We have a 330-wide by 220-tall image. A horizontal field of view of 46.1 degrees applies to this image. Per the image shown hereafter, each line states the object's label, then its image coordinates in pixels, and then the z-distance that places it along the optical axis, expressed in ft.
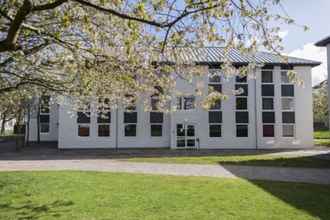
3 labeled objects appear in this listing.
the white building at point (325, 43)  81.61
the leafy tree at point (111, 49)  15.62
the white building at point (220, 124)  115.65
